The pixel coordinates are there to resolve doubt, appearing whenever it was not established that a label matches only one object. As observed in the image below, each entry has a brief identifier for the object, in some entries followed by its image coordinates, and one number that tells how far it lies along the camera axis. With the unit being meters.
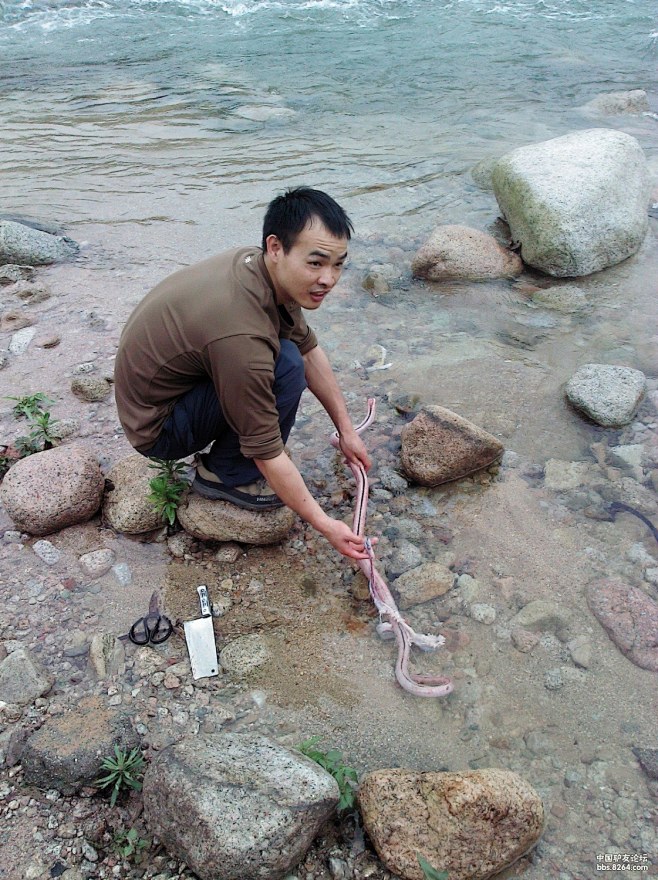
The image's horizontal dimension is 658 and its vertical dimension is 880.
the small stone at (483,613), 2.94
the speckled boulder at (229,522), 3.14
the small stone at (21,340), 4.52
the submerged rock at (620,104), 8.98
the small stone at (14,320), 4.75
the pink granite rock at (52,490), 3.16
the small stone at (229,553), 3.17
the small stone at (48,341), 4.56
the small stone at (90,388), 4.06
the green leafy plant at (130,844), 2.11
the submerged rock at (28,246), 5.55
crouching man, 2.41
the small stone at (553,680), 2.69
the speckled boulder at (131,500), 3.22
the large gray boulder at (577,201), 5.36
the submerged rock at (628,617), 2.78
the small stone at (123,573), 3.05
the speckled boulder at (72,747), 2.22
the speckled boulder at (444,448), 3.52
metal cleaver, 2.69
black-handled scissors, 2.79
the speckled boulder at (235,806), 1.96
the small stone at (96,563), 3.07
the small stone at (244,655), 2.72
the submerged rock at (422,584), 3.03
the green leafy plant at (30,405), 3.84
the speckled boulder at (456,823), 2.09
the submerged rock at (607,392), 3.89
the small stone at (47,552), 3.11
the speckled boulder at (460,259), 5.36
